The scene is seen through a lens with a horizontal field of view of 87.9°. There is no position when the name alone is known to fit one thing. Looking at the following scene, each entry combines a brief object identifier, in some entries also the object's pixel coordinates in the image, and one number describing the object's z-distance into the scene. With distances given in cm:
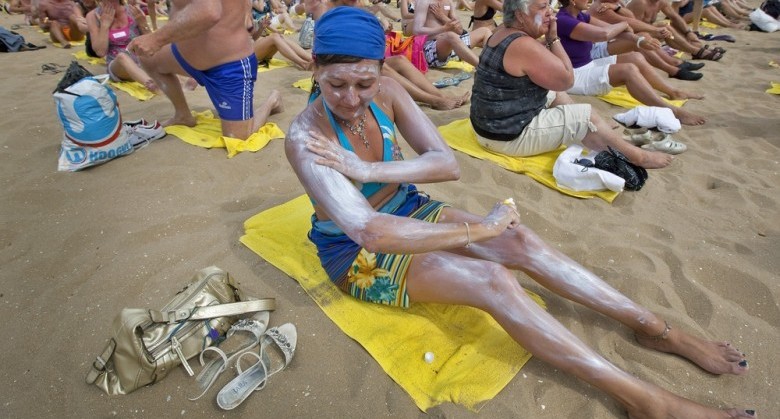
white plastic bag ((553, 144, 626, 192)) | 294
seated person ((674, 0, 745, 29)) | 838
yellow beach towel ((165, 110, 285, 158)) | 351
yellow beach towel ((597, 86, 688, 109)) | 468
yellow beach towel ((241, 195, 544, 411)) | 170
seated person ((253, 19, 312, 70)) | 546
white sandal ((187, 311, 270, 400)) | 173
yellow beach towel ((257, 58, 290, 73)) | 577
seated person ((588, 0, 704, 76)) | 526
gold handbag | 164
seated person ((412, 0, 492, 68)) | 549
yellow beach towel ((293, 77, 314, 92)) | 510
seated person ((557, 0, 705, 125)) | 411
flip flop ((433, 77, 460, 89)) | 522
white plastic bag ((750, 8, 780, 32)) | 807
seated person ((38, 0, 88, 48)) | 677
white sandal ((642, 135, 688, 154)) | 360
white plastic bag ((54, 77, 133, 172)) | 296
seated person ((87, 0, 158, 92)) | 479
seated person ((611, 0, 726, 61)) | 585
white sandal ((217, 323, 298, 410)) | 164
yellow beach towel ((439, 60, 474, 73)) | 604
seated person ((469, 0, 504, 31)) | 635
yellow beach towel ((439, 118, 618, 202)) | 318
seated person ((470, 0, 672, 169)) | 288
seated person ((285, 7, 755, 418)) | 158
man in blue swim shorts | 296
